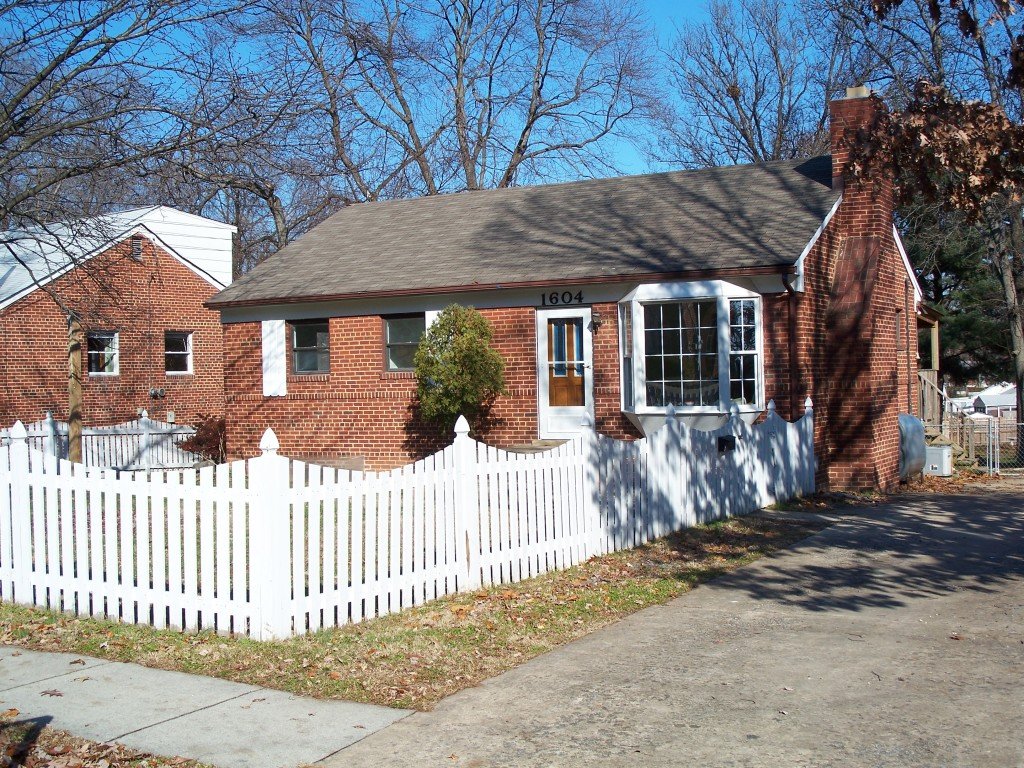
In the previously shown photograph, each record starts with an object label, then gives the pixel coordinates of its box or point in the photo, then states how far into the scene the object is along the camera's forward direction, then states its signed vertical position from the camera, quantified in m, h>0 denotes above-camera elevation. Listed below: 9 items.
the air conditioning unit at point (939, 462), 19.30 -1.49
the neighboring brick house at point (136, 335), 24.33 +1.47
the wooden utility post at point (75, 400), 17.84 -0.05
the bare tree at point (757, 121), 39.17 +9.85
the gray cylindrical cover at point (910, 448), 18.23 -1.16
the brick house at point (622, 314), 16.11 +1.19
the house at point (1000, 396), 51.84 -0.90
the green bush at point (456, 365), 16.88 +0.38
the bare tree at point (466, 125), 37.84 +9.37
